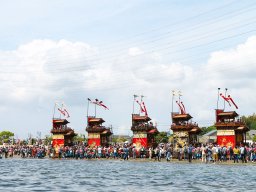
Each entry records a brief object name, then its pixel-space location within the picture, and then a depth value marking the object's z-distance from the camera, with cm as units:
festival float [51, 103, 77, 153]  8975
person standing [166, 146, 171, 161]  5700
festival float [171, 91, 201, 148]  7056
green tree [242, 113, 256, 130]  16750
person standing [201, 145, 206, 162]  5390
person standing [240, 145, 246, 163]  5079
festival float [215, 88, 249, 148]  6538
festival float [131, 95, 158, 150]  7694
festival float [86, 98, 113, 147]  8425
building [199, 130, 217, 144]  14070
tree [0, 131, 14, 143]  18719
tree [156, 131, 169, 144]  11850
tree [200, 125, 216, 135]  17438
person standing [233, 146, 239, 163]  5156
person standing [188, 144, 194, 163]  5456
